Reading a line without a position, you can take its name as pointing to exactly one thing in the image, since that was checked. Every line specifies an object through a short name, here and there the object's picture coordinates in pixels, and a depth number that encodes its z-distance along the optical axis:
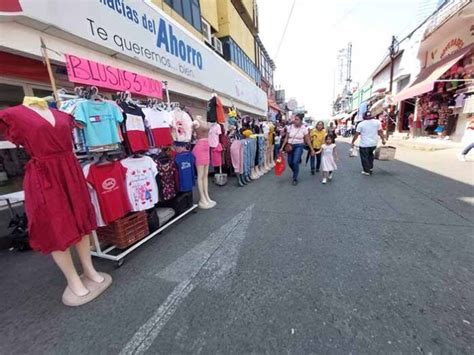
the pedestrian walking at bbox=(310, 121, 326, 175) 6.45
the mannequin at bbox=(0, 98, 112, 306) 1.79
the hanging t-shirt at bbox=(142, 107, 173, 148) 3.33
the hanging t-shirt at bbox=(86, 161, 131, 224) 2.44
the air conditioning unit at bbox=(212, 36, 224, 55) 12.50
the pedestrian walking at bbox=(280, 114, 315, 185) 5.91
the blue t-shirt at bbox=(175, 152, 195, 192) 3.83
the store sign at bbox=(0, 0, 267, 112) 3.29
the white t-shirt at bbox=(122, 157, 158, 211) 2.80
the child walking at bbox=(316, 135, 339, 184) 5.88
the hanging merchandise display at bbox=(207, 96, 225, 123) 4.84
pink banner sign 2.71
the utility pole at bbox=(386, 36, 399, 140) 16.23
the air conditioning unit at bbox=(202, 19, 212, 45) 10.99
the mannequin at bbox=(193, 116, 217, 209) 4.31
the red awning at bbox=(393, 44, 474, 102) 9.69
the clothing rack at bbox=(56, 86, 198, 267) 2.47
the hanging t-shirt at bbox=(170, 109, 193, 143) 3.89
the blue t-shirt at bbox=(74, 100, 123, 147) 2.33
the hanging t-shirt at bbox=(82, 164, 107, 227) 2.44
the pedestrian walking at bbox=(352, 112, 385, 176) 5.80
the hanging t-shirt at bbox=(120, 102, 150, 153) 2.84
